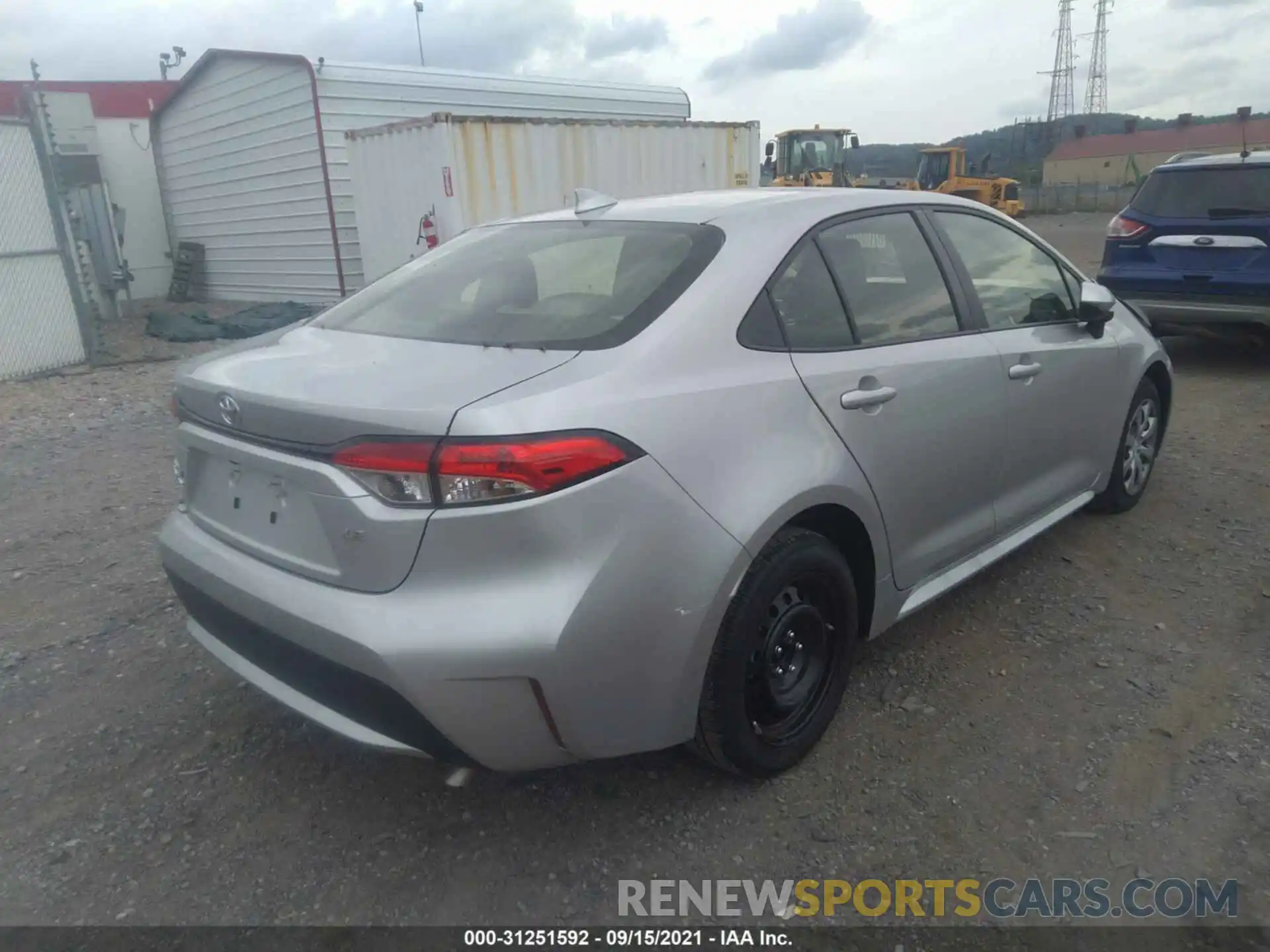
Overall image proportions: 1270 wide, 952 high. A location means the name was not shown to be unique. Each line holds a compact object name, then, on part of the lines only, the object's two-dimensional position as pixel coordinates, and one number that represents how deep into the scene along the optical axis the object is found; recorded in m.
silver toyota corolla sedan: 2.00
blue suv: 6.75
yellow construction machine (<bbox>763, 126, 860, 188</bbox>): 21.72
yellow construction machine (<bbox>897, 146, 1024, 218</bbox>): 25.28
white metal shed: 12.68
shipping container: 9.66
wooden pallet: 16.44
